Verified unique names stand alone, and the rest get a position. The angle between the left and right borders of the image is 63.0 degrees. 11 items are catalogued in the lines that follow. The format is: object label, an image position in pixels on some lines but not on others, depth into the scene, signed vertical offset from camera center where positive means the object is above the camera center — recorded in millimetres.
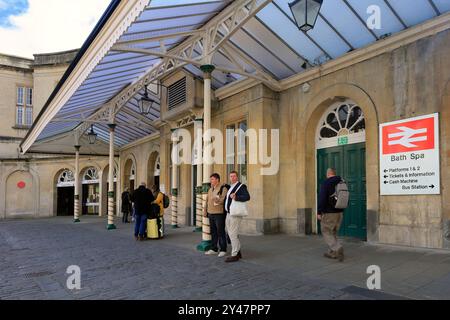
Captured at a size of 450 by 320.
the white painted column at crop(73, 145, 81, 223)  17641 -807
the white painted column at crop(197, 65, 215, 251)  7682 +513
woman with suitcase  9875 -1116
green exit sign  8875 +935
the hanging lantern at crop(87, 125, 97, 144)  16500 +1923
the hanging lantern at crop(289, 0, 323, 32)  5680 +2605
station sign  6816 +449
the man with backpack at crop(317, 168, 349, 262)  6325 -571
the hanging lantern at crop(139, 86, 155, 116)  11971 +2471
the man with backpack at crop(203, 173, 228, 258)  7090 -570
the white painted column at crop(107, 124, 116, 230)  13434 -532
